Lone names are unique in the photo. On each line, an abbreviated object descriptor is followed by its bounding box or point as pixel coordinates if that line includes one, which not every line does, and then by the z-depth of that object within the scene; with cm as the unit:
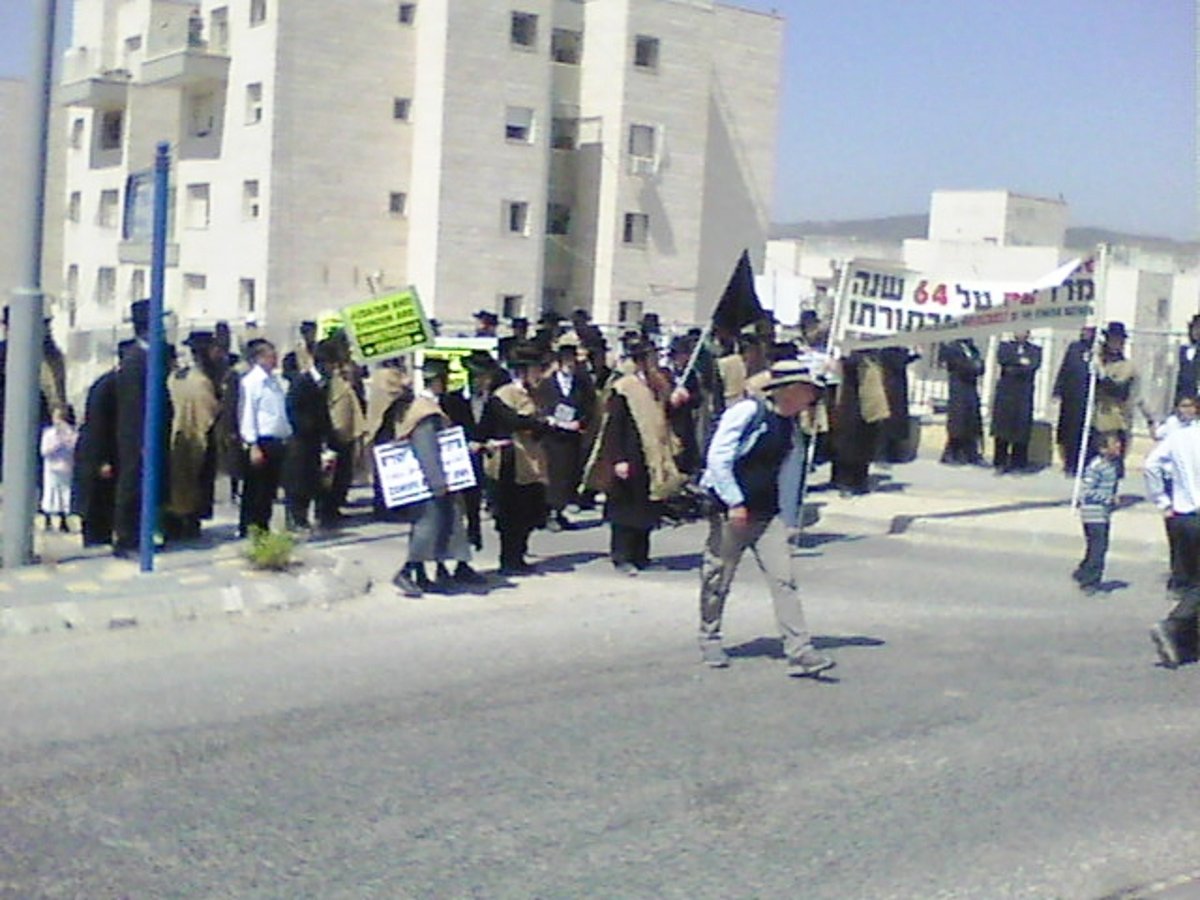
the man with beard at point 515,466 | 1314
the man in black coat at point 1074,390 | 1862
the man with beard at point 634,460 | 1305
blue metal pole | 1162
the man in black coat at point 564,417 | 1402
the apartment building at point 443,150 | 4709
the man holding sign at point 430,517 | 1201
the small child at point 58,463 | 1467
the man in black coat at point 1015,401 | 1939
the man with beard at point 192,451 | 1374
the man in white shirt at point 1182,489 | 1113
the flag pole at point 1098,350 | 1614
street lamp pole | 1220
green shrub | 1230
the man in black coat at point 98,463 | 1287
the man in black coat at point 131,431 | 1261
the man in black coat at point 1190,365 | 1655
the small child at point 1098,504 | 1266
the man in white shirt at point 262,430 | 1376
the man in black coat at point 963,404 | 1975
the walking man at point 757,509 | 947
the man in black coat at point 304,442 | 1441
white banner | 1645
